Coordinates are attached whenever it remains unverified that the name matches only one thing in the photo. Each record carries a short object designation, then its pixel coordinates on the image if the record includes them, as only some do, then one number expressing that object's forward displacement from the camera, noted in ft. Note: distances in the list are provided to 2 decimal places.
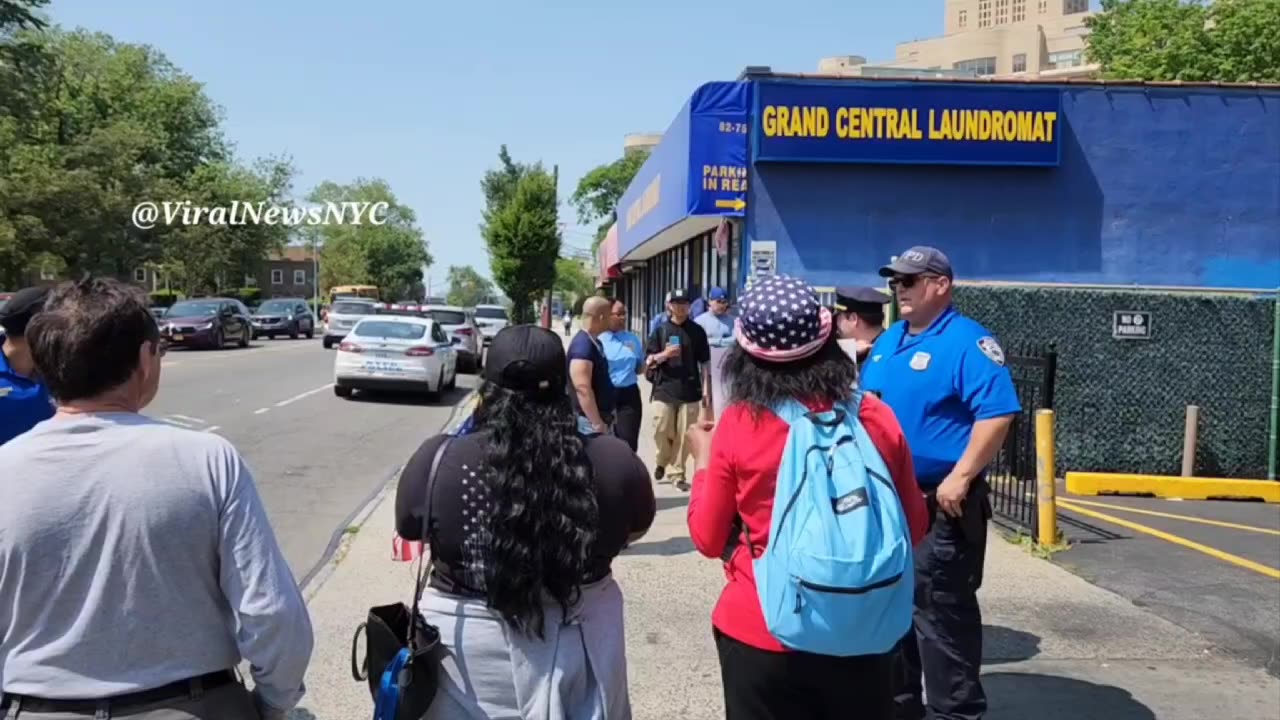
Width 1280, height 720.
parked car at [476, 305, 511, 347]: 114.10
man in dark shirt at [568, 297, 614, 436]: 23.93
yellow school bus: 237.45
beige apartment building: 361.71
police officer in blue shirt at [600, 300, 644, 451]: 28.76
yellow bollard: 26.73
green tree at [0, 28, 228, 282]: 135.44
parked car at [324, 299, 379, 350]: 108.47
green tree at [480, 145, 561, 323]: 164.25
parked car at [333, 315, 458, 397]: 59.11
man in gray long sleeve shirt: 7.40
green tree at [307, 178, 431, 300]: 373.20
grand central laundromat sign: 48.08
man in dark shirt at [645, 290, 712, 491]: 31.86
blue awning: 47.80
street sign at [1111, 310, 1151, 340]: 38.32
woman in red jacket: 9.41
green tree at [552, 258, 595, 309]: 416.26
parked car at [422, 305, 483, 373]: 81.41
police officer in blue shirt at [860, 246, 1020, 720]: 13.71
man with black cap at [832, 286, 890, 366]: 19.85
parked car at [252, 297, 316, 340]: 142.20
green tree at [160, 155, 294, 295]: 193.57
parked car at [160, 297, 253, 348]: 103.76
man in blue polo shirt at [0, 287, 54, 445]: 13.20
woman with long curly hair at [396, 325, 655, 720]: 9.07
